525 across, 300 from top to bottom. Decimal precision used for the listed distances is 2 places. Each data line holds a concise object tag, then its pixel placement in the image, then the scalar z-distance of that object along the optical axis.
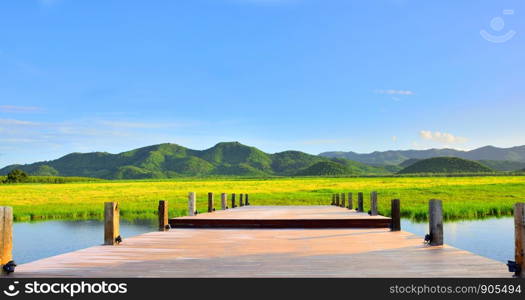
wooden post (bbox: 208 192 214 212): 22.54
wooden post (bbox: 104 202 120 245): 10.84
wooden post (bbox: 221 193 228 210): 25.17
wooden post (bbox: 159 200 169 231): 14.25
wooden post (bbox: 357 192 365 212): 21.80
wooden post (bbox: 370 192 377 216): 19.19
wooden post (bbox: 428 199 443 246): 10.49
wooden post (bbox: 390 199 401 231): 13.57
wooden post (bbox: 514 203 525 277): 7.29
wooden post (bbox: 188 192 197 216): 19.09
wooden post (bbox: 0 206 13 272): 7.69
